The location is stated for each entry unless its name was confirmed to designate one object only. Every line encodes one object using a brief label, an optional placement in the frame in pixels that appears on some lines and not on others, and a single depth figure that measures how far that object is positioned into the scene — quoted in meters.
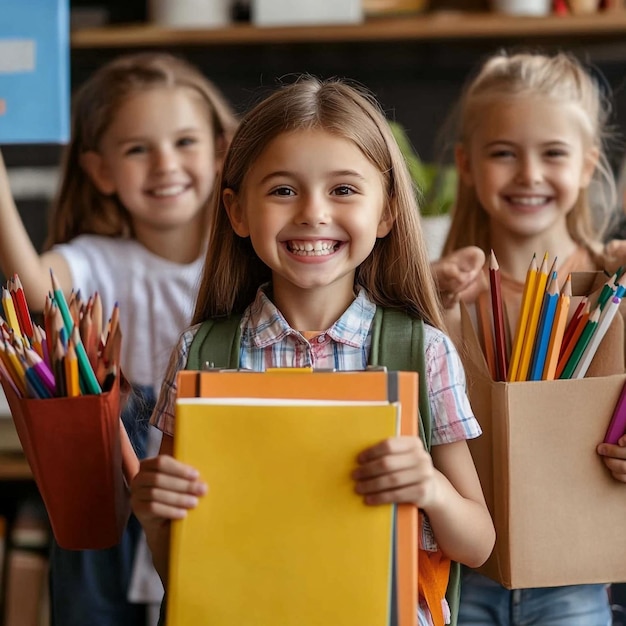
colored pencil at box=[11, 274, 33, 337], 1.47
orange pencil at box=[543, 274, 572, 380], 1.49
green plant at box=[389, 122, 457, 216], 2.18
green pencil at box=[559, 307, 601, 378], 1.49
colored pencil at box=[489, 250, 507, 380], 1.52
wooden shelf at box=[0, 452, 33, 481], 2.52
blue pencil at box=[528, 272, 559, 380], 1.49
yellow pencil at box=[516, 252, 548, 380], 1.50
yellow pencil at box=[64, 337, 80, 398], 1.39
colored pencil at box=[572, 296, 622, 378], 1.50
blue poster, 1.92
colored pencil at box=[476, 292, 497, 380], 1.54
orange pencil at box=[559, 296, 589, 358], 1.52
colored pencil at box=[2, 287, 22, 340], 1.45
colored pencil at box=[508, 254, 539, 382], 1.51
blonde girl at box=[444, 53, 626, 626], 1.80
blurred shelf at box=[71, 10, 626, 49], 2.41
